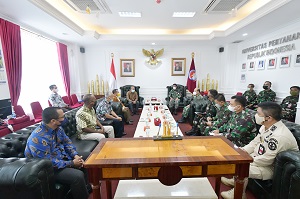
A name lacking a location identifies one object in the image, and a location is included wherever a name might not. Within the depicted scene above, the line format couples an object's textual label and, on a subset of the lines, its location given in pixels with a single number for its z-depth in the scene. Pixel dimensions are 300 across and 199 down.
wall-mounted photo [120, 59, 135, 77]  6.51
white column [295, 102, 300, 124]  2.55
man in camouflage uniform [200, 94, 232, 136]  2.62
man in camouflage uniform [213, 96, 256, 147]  2.02
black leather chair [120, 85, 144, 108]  6.25
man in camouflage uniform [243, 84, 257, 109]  4.86
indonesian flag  6.25
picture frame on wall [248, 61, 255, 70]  5.30
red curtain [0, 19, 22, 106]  3.13
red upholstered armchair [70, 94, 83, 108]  5.34
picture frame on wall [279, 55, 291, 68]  3.96
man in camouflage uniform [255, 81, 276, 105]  4.28
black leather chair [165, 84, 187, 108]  5.90
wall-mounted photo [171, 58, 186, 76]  6.53
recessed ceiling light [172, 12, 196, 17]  3.89
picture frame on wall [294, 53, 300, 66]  3.69
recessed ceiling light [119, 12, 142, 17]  3.90
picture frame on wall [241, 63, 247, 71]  5.72
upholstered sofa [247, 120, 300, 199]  1.25
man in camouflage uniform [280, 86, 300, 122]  3.35
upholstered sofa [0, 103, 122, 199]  1.07
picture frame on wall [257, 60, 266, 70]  4.84
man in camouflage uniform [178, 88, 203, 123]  4.44
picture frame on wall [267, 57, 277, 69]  4.41
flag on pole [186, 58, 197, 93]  6.33
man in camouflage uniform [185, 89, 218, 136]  3.37
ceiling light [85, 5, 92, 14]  3.26
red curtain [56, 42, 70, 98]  5.20
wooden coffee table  1.19
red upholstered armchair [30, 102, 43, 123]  3.57
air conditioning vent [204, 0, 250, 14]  3.12
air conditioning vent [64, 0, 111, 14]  3.07
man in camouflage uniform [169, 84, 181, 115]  5.61
